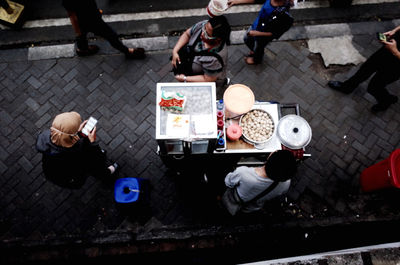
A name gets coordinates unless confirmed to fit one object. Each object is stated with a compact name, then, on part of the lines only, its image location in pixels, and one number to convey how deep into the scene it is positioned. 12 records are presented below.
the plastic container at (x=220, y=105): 3.91
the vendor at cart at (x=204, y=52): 3.62
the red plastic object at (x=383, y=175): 4.05
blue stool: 4.01
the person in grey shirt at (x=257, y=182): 2.93
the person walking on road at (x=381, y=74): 4.26
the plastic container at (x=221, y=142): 3.82
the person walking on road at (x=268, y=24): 4.32
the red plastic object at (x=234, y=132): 3.81
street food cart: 3.31
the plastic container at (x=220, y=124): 3.84
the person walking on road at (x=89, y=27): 4.52
